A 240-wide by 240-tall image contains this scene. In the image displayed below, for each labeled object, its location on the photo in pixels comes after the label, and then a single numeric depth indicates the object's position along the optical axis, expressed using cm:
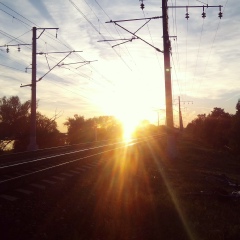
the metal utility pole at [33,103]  3098
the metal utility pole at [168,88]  2317
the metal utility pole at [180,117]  10734
